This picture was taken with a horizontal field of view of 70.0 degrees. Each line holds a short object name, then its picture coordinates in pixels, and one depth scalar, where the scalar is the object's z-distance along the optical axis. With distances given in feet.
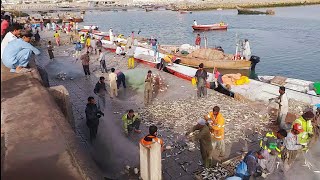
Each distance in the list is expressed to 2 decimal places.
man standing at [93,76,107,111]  30.77
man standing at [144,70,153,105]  32.70
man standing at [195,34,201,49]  67.71
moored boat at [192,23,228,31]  124.31
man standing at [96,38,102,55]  58.79
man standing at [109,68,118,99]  35.08
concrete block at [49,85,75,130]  20.83
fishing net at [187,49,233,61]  60.12
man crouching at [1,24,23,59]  20.05
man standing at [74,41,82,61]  57.84
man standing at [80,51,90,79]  43.55
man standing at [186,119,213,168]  19.45
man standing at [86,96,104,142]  23.95
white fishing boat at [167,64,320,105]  36.24
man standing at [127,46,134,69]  50.79
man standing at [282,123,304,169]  19.70
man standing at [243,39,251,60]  60.03
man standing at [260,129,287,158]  19.44
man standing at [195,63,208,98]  34.33
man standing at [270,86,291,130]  26.88
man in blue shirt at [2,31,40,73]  19.23
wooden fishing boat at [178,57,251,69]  58.65
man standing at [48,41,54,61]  56.13
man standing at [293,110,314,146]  19.89
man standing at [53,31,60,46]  71.62
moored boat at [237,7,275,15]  200.31
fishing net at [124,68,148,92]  40.59
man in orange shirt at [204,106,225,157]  20.73
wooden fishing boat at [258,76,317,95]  42.33
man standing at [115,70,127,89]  38.89
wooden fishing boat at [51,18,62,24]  150.21
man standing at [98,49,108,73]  45.97
